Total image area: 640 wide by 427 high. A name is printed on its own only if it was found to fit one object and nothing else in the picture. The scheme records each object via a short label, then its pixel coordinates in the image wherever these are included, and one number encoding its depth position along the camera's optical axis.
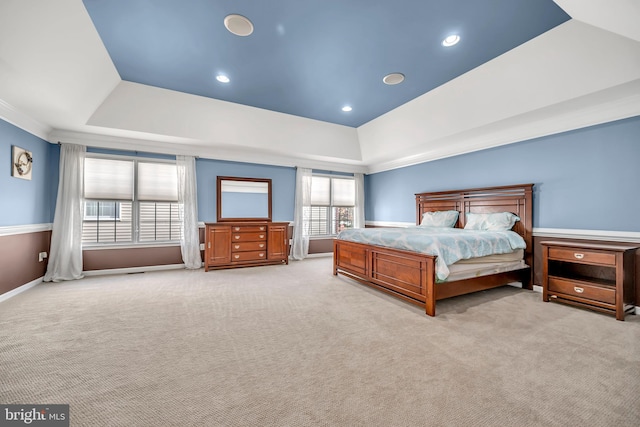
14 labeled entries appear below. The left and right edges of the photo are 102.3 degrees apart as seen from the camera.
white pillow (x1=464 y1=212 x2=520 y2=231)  4.04
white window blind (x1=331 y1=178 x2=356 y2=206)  7.11
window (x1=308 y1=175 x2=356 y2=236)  6.87
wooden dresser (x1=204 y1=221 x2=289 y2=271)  5.07
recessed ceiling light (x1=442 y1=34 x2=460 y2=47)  2.84
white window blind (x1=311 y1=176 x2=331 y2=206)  6.83
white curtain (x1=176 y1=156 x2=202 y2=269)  5.23
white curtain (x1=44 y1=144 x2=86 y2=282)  4.27
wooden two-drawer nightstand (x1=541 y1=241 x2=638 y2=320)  2.80
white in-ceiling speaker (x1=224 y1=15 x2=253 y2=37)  2.60
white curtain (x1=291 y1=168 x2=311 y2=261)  6.36
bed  3.03
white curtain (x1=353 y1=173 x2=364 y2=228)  7.26
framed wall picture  3.49
